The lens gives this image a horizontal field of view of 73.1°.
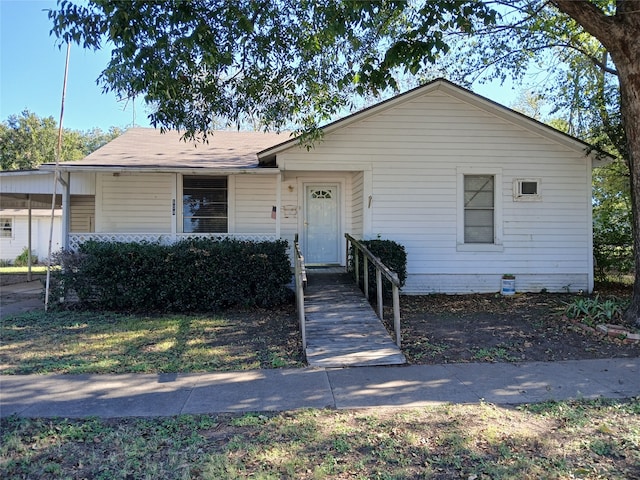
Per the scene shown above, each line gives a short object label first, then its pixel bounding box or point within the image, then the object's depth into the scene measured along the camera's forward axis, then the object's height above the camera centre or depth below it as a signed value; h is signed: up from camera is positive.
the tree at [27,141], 29.72 +6.96
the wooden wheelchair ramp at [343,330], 5.77 -1.37
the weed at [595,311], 7.18 -1.14
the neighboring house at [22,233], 24.41 +0.47
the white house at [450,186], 10.33 +1.42
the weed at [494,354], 5.83 -1.53
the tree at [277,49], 5.74 +2.97
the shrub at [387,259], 9.34 -0.33
